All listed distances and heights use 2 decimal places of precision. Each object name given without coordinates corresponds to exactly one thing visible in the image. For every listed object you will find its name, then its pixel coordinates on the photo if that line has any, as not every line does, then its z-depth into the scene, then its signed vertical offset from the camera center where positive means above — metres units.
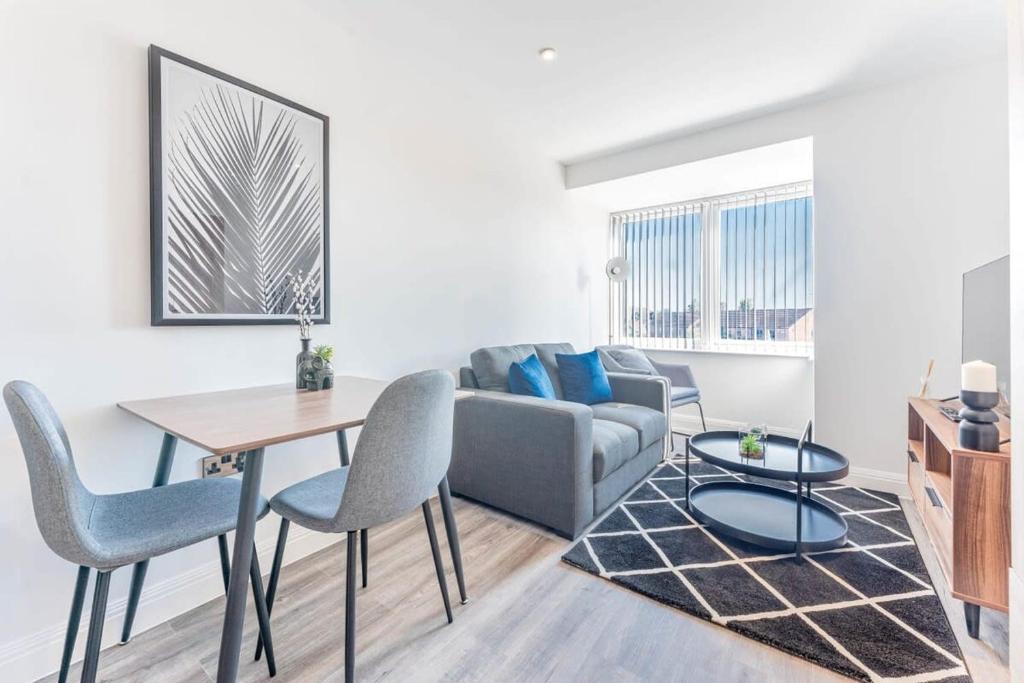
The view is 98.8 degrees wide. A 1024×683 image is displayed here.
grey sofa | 2.10 -0.60
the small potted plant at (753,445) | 2.18 -0.54
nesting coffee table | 1.89 -0.86
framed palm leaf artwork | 1.61 +0.57
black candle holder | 1.49 -0.29
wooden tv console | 1.42 -0.64
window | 3.79 +0.60
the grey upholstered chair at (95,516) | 0.99 -0.50
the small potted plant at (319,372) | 1.81 -0.15
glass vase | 1.82 -0.12
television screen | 1.78 +0.10
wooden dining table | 1.08 -0.25
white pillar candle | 1.55 -0.14
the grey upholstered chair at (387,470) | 1.20 -0.38
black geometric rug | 1.40 -0.98
